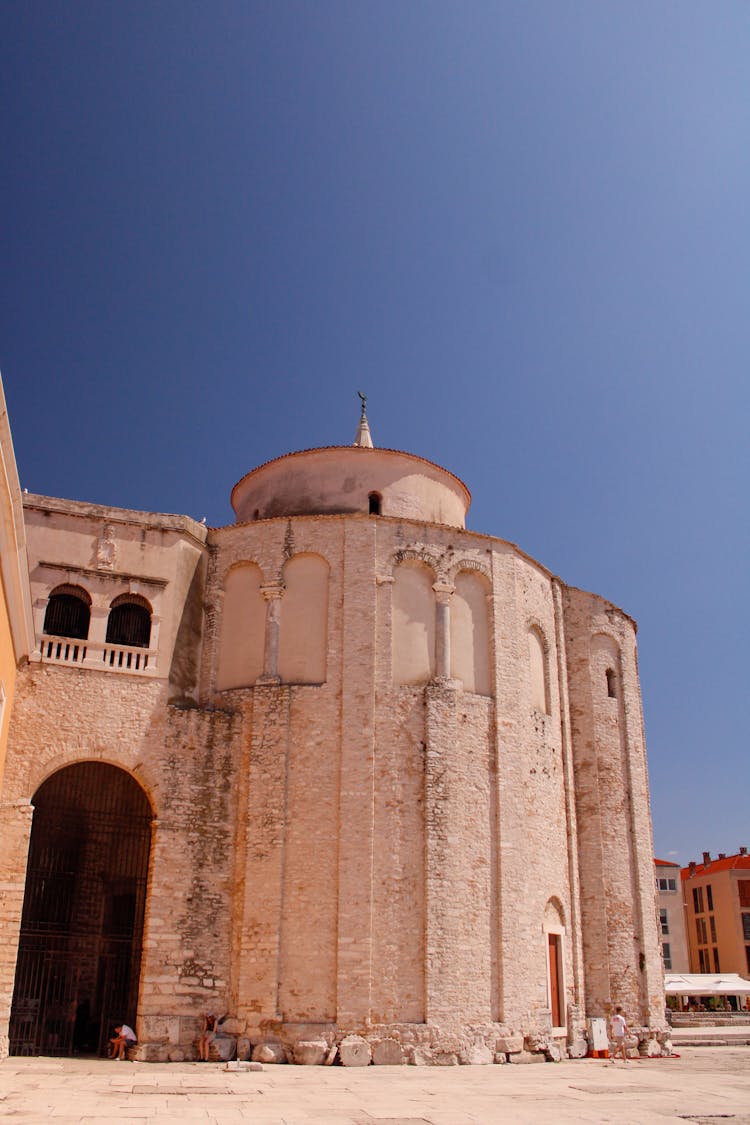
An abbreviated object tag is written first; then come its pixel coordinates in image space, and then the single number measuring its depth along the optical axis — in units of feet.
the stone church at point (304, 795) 60.23
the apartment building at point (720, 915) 181.88
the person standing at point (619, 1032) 69.82
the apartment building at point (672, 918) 181.16
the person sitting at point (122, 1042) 57.62
